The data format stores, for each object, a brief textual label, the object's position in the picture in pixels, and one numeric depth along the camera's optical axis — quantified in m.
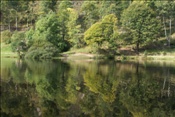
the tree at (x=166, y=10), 76.00
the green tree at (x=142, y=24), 73.38
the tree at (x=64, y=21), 88.75
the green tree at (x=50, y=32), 83.59
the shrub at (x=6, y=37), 96.56
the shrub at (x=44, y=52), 76.12
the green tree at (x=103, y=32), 74.29
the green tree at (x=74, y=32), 83.56
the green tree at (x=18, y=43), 82.79
